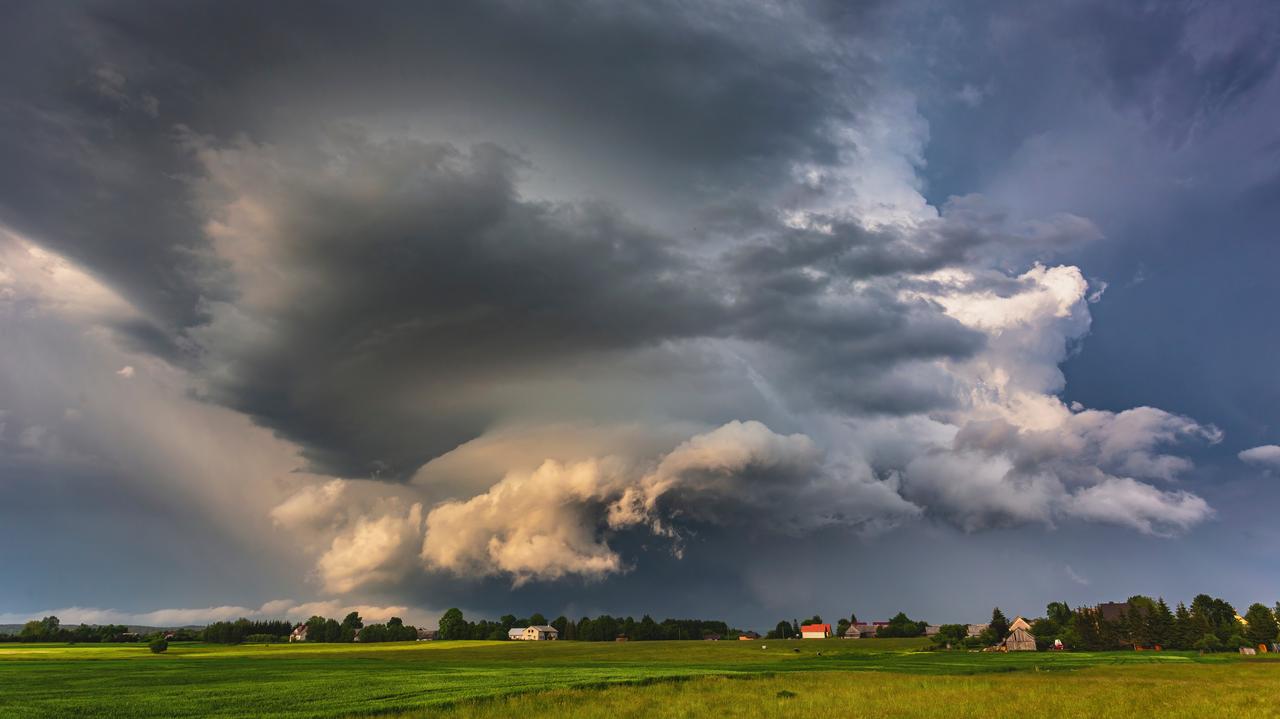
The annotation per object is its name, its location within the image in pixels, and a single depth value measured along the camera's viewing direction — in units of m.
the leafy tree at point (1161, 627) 149.12
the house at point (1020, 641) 159.00
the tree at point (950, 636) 160.00
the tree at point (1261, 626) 149.75
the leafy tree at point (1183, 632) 147.12
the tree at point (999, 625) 169.38
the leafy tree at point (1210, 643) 138.88
